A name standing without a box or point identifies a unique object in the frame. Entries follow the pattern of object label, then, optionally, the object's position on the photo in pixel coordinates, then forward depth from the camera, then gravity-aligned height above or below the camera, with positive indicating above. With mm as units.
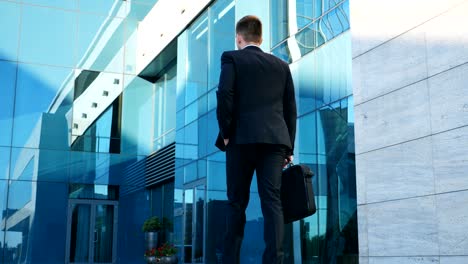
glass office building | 17531 +3641
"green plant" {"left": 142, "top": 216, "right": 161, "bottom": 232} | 21469 +565
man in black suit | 3531 +604
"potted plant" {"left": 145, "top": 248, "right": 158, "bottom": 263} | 18344 -435
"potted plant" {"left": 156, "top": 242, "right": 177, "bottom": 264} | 18094 -383
